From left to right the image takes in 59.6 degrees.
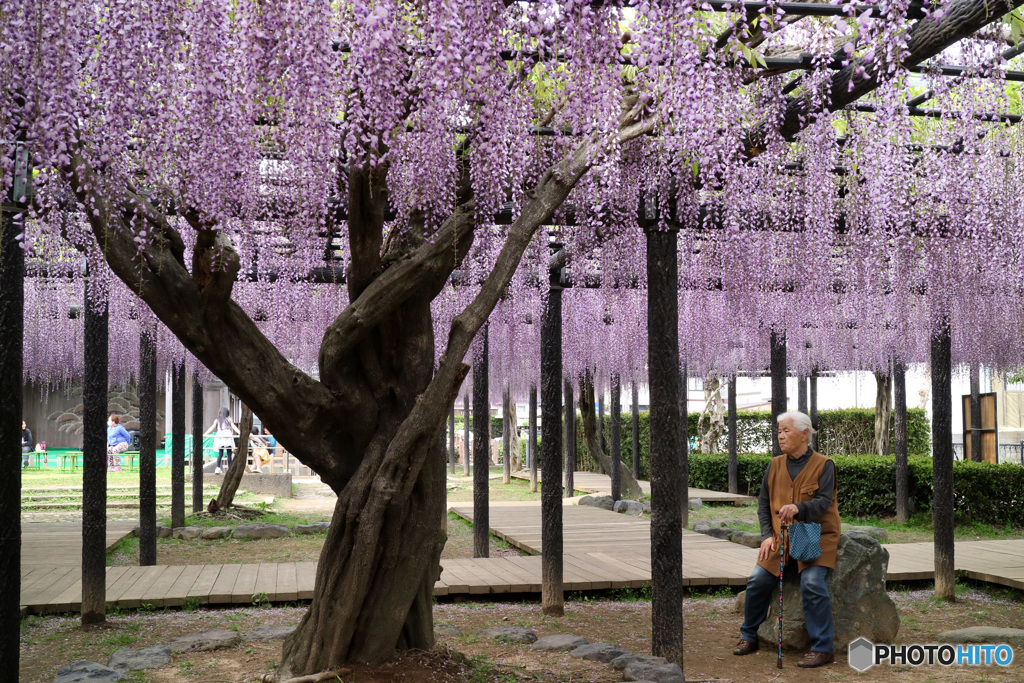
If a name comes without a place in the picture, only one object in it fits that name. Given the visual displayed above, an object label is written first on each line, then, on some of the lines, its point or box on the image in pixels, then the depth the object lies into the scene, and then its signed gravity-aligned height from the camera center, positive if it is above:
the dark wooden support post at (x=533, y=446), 14.08 -1.01
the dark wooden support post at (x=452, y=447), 16.91 -1.29
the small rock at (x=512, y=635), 4.73 -1.33
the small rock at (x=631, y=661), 3.97 -1.24
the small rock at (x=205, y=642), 4.31 -1.23
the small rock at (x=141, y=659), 3.97 -1.22
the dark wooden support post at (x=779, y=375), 8.16 +0.07
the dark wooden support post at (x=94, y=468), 5.34 -0.46
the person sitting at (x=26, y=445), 19.30 -1.16
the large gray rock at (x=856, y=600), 4.64 -1.14
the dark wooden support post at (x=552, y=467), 5.80 -0.54
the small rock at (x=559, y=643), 4.46 -1.30
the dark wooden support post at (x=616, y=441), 11.53 -0.73
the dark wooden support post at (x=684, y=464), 9.82 -0.92
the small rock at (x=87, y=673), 3.61 -1.16
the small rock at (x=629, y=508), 11.03 -1.54
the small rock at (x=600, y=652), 4.21 -1.27
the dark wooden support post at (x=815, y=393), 14.58 -0.18
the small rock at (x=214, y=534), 9.02 -1.45
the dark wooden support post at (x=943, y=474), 6.21 -0.65
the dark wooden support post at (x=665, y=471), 4.23 -0.41
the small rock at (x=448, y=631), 4.91 -1.36
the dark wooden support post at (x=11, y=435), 3.22 -0.15
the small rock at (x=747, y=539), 8.06 -1.43
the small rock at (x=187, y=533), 9.07 -1.45
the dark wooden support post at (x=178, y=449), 8.44 -0.56
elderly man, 4.25 -0.62
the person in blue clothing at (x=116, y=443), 19.19 -1.15
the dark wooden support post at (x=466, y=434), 18.70 -1.01
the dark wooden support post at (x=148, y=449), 6.81 -0.44
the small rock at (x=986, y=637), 4.75 -1.38
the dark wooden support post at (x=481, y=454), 7.69 -0.60
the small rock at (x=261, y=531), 9.18 -1.47
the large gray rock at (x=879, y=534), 8.77 -1.52
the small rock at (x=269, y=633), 4.52 -1.25
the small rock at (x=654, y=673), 3.72 -1.22
